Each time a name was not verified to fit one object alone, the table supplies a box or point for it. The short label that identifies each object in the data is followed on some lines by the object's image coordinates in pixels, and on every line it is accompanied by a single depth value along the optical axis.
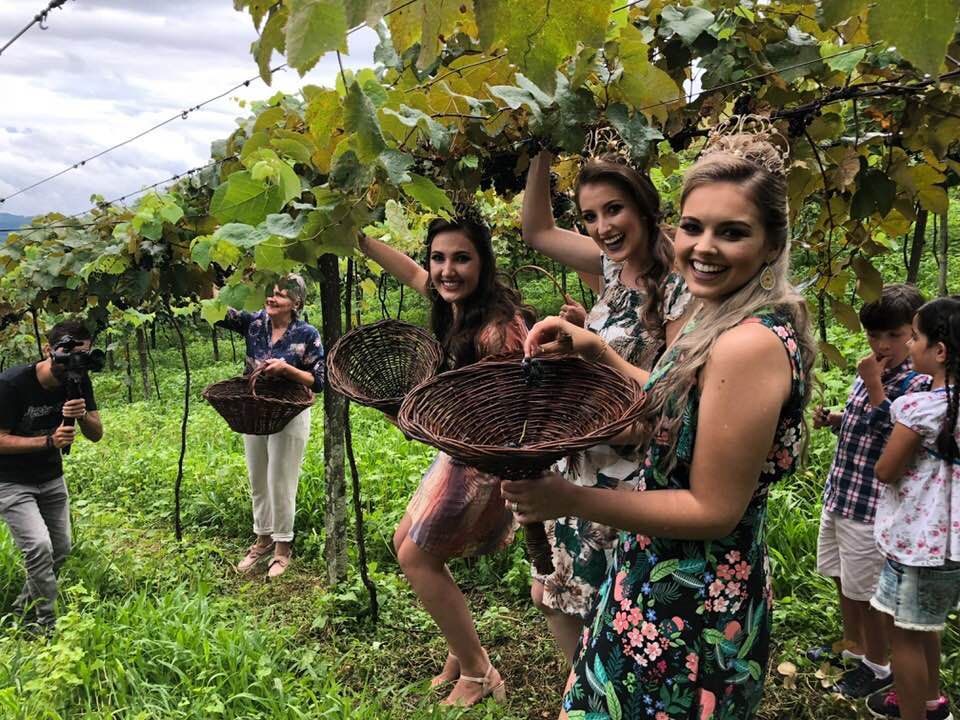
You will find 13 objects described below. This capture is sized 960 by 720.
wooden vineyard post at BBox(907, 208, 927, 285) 4.70
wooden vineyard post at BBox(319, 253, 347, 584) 3.34
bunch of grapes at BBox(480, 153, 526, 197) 2.40
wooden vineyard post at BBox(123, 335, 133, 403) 12.74
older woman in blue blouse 4.01
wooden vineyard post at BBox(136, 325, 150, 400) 12.35
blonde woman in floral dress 1.22
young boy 2.58
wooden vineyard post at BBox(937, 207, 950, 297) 5.34
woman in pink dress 2.45
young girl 2.24
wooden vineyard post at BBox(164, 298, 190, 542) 4.48
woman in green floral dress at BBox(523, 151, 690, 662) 1.94
